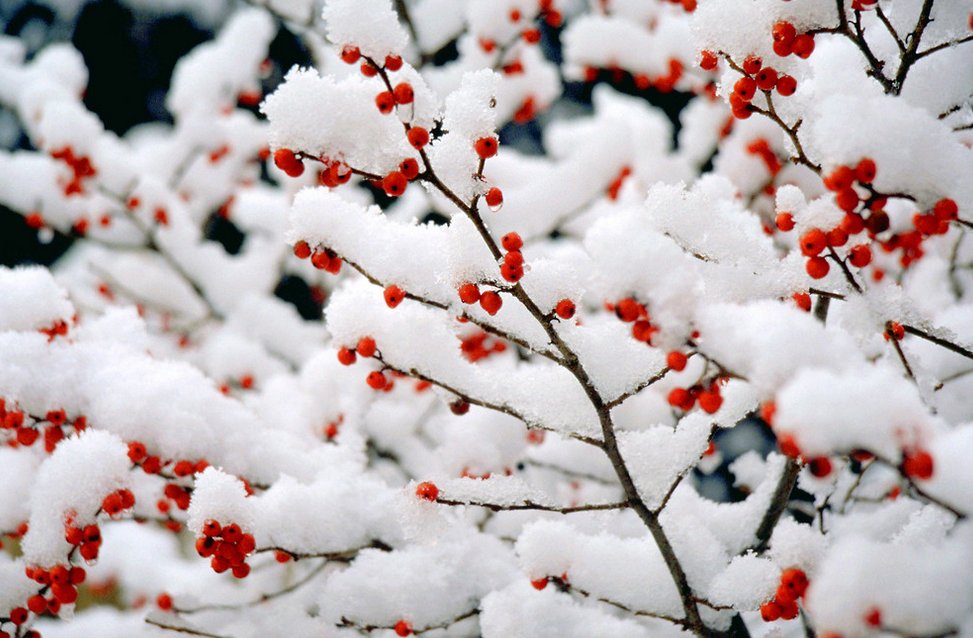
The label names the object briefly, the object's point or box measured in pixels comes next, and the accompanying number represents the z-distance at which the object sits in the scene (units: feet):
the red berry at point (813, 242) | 4.13
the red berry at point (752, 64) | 4.23
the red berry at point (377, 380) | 4.27
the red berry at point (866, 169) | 4.07
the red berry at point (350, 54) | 4.12
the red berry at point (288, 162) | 4.15
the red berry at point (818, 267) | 4.15
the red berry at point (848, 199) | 4.08
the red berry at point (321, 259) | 4.24
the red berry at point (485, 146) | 4.16
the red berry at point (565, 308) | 4.19
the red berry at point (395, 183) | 4.15
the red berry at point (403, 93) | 4.13
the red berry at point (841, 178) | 4.08
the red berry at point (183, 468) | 4.44
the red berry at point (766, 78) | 4.23
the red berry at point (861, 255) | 4.19
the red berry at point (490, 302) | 4.19
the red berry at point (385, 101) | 4.13
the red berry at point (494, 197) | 4.19
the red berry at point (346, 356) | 4.28
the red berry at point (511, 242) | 4.16
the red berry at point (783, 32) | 4.21
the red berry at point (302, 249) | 4.22
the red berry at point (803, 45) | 4.22
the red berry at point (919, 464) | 3.95
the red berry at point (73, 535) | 4.33
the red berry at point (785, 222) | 4.22
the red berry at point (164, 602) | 4.63
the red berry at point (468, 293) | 4.18
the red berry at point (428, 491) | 4.25
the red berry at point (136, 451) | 4.41
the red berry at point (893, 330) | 4.21
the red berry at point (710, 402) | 4.08
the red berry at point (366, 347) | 4.26
